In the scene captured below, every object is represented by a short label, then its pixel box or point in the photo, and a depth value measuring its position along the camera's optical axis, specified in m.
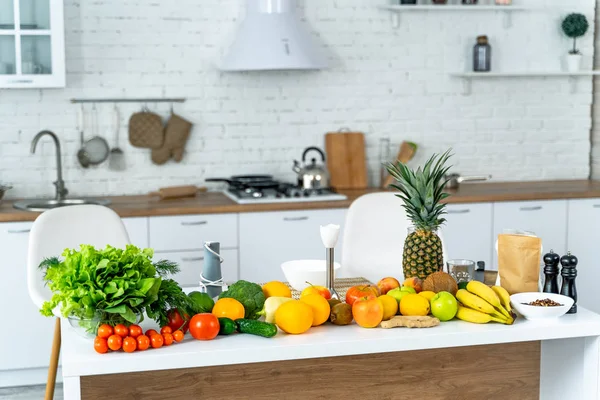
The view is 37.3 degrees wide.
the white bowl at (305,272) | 3.07
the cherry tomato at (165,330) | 2.46
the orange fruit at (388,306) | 2.66
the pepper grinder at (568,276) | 2.82
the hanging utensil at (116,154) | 5.32
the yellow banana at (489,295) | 2.69
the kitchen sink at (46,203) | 4.85
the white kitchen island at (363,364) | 2.41
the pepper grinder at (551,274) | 2.84
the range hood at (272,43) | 5.01
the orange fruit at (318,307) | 2.62
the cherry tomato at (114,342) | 2.37
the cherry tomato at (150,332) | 2.43
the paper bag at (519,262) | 2.85
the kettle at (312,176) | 5.27
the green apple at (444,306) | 2.68
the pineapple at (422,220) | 2.97
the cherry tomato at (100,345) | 2.36
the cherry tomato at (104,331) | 2.37
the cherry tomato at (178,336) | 2.46
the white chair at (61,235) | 3.65
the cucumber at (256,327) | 2.51
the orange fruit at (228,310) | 2.60
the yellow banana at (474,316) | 2.67
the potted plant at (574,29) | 5.78
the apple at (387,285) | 2.87
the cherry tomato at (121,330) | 2.38
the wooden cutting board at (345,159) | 5.58
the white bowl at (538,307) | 2.70
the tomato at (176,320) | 2.51
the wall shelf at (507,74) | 5.62
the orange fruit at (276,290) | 2.79
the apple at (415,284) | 2.83
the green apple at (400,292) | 2.73
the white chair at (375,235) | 4.11
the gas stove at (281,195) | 4.97
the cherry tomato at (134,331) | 2.40
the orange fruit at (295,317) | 2.54
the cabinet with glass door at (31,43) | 4.81
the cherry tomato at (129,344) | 2.37
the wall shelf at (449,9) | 5.48
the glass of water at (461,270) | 2.99
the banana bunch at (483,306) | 2.68
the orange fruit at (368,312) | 2.59
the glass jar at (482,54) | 5.64
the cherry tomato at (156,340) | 2.42
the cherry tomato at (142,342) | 2.39
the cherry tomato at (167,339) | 2.45
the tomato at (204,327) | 2.49
